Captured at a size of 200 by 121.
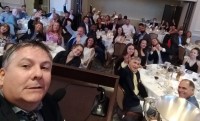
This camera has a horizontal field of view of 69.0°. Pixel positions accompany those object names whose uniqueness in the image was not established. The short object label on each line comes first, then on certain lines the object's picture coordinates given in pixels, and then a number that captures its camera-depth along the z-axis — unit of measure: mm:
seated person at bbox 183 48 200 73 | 3188
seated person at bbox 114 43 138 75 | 2313
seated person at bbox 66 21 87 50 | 3673
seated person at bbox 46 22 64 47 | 3491
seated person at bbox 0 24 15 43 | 3076
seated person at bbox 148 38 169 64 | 3522
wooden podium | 1093
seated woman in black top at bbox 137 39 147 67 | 3390
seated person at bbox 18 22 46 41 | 3491
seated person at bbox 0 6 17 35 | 4693
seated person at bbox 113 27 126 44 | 4409
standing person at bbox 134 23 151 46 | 4819
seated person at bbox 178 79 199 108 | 1863
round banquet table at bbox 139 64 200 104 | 2235
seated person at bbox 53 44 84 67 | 2588
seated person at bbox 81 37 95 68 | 3036
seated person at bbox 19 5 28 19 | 5419
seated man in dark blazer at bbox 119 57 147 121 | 2100
